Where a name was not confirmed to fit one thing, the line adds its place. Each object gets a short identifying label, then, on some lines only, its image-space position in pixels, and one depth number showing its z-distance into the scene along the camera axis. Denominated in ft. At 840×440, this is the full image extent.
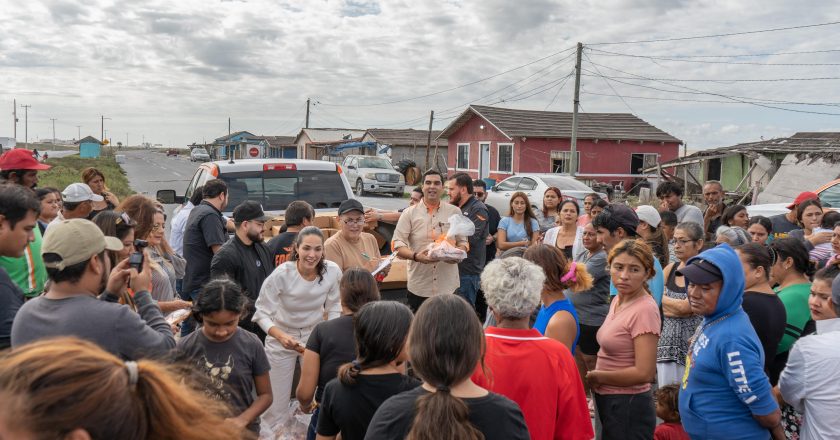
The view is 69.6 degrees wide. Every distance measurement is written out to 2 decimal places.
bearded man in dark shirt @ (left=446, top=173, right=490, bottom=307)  21.90
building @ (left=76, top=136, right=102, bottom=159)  315.17
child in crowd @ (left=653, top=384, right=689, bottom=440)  12.06
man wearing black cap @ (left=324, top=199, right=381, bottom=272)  17.66
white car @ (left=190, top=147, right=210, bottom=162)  243.81
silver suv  101.29
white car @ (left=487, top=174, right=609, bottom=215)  64.02
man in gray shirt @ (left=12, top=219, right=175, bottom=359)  8.07
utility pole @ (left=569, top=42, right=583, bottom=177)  83.87
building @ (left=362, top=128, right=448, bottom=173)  152.35
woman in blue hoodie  9.72
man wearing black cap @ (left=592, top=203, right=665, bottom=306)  15.83
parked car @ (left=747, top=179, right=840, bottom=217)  34.14
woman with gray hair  8.94
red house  108.17
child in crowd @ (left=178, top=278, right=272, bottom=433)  10.96
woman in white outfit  14.80
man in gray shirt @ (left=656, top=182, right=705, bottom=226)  24.41
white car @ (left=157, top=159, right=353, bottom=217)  24.32
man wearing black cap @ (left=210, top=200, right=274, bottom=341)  16.30
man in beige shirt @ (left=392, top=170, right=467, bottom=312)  19.36
